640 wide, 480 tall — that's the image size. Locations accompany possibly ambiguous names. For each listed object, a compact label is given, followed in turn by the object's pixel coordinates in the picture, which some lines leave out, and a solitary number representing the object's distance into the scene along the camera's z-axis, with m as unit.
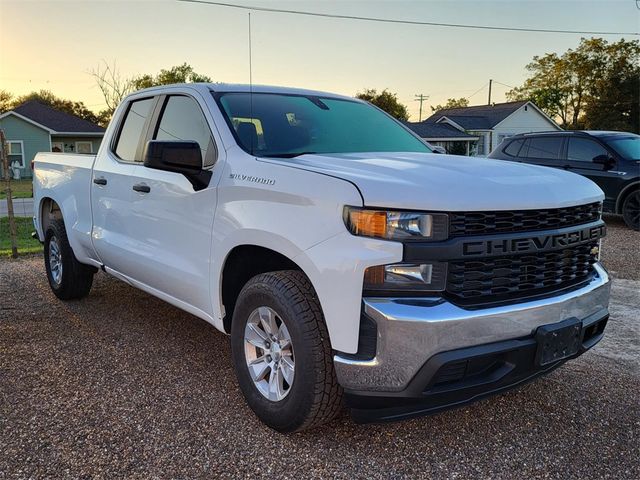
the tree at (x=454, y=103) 90.34
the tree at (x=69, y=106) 58.75
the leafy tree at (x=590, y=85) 53.50
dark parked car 10.61
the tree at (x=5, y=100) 58.22
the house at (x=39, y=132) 34.91
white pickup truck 2.47
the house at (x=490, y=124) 43.00
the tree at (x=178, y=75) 55.50
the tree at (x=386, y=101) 59.09
